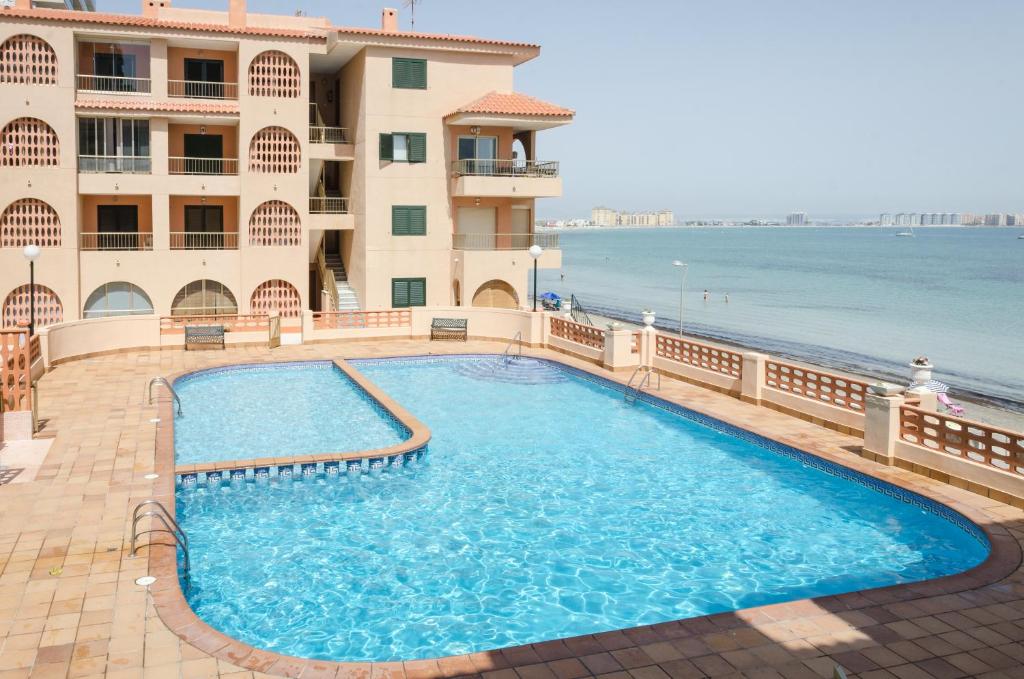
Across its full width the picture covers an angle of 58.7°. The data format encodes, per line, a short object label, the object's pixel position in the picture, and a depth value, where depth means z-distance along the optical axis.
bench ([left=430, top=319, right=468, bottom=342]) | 30.41
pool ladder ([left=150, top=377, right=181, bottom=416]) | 20.43
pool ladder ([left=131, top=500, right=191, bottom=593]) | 11.03
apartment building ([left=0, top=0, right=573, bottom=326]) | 31.88
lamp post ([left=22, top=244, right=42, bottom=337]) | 22.53
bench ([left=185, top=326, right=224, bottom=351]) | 27.65
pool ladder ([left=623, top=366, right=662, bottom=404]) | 22.30
